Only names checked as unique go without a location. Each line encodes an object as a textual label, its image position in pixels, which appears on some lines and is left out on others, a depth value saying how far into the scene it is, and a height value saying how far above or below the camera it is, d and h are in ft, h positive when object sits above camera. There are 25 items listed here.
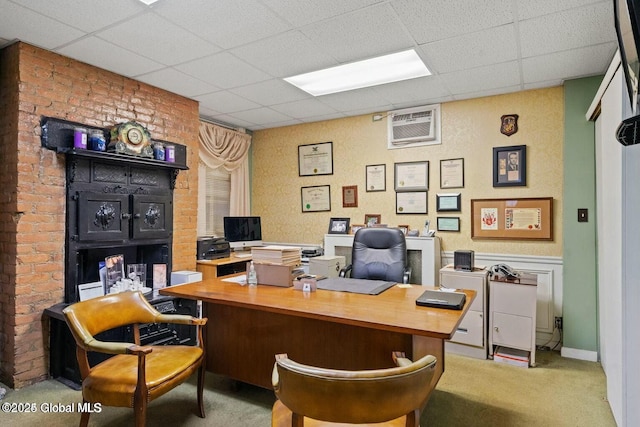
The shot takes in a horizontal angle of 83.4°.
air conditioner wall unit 13.47 +3.50
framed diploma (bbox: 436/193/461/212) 13.14 +0.56
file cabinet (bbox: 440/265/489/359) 10.89 -3.09
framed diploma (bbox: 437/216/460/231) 13.14 -0.22
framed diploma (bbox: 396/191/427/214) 13.79 +0.58
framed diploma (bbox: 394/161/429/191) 13.71 +1.60
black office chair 10.91 -1.21
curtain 14.84 +2.70
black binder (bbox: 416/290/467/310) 6.25 -1.50
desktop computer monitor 14.87 -0.60
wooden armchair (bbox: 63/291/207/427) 5.86 -2.72
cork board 11.70 -0.06
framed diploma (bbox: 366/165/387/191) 14.58 +1.63
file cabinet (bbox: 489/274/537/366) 10.34 -2.87
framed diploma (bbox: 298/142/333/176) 15.83 +2.61
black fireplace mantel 9.48 +0.30
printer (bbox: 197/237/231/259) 13.44 -1.18
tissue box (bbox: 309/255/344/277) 11.81 -1.63
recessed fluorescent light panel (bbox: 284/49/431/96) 9.93 +4.34
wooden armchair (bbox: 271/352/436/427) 3.54 -1.77
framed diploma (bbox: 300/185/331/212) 15.94 +0.86
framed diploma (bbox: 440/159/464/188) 13.09 +1.62
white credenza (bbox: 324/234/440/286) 12.66 -1.51
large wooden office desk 5.83 -2.24
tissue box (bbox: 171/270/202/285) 11.52 -1.95
